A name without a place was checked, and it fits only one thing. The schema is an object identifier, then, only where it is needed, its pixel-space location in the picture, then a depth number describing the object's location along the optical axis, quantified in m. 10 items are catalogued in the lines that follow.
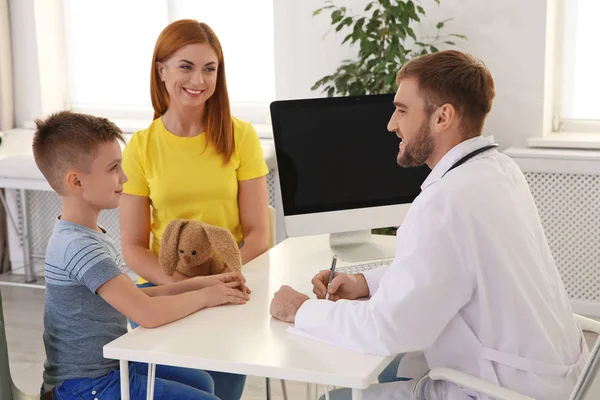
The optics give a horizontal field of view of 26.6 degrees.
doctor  2.56
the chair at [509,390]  2.36
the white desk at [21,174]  5.03
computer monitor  3.28
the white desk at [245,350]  2.54
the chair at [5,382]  2.75
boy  2.76
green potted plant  4.63
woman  3.34
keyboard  3.12
